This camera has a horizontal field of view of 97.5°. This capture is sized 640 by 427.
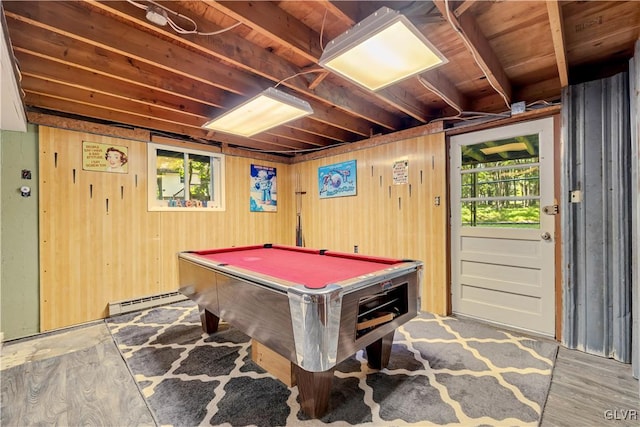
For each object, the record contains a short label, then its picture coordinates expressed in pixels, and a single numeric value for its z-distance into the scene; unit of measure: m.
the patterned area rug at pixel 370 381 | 1.69
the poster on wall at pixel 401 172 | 3.66
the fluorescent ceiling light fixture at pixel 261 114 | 2.24
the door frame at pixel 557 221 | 2.63
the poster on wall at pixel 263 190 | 4.83
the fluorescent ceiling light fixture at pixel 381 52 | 1.43
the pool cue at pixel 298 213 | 5.09
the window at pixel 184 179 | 3.81
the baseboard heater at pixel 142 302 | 3.38
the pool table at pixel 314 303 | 1.42
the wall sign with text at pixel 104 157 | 3.28
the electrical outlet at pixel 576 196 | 2.46
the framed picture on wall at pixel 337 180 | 4.30
